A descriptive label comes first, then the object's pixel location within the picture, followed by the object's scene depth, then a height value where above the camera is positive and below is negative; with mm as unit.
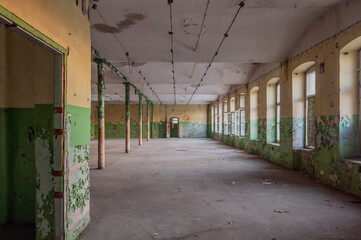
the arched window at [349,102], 5000 +388
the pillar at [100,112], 7438 +305
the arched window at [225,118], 17281 +290
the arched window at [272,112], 9180 +366
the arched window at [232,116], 15055 +345
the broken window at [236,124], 14211 -93
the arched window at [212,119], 22453 +248
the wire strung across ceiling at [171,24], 4970 +2201
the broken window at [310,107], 6852 +395
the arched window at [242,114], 13234 +426
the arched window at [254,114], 11211 +361
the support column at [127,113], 11402 +424
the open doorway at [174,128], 24969 -537
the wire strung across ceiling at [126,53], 5371 +2055
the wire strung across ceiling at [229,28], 4784 +2160
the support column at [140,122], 15344 +28
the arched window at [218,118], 19308 +344
